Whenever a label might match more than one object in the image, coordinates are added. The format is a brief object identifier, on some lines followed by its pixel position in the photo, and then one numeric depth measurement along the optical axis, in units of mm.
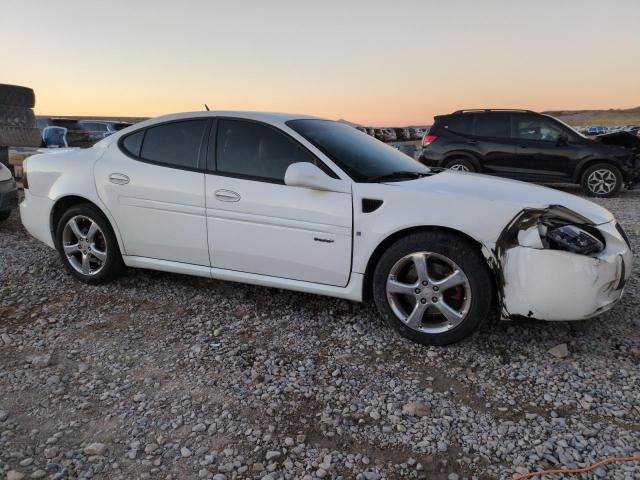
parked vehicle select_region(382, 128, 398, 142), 41578
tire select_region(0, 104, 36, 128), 10401
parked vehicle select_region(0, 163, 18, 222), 6703
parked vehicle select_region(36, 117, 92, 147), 19469
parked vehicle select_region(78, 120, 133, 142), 20609
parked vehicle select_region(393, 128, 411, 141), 46094
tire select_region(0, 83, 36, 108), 10219
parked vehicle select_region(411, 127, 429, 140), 50925
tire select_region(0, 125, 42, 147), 10398
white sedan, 3062
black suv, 9852
